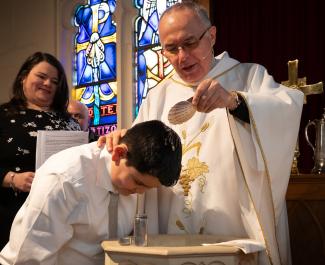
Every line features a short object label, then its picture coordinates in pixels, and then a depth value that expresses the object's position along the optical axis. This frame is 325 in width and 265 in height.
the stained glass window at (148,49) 6.62
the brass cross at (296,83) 3.88
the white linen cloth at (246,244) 1.93
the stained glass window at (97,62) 7.05
